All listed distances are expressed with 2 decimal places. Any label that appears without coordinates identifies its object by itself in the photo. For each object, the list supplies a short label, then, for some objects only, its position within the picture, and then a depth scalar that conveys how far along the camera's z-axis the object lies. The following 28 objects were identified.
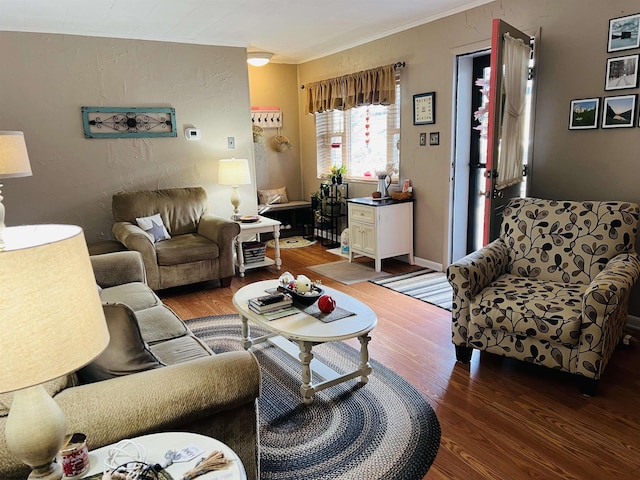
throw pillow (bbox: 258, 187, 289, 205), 6.17
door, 2.92
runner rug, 3.79
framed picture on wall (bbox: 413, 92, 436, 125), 4.35
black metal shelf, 5.82
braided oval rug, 1.89
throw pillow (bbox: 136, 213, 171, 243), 4.20
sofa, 1.25
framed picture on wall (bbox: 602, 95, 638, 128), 2.94
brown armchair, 3.93
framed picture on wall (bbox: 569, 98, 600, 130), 3.12
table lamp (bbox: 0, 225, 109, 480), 0.81
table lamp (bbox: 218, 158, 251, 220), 4.70
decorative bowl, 2.53
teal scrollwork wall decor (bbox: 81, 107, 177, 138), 4.39
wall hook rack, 6.11
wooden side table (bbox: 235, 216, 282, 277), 4.56
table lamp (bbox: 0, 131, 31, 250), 3.13
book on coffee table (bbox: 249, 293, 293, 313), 2.47
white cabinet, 4.55
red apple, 2.41
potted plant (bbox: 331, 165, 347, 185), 5.66
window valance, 4.75
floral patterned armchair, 2.26
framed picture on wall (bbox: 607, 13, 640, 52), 2.86
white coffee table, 2.21
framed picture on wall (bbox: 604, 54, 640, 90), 2.90
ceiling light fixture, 5.43
